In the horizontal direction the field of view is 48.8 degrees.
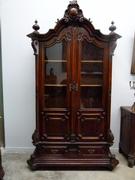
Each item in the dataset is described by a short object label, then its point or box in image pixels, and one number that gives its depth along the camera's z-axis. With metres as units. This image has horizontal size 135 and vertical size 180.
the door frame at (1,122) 2.27
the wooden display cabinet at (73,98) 1.88
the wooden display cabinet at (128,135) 2.00
